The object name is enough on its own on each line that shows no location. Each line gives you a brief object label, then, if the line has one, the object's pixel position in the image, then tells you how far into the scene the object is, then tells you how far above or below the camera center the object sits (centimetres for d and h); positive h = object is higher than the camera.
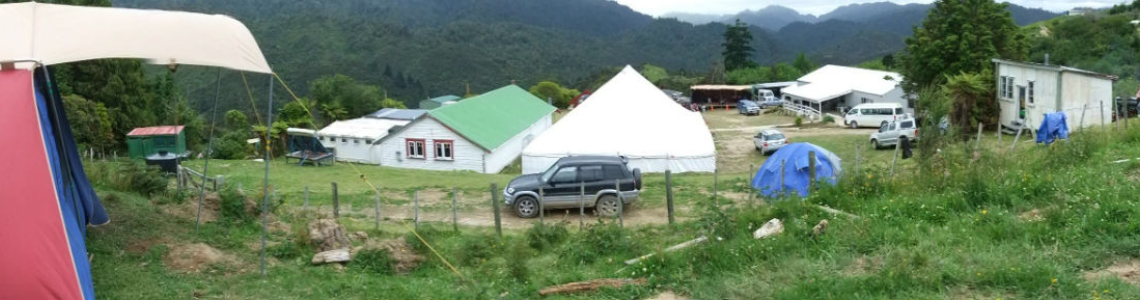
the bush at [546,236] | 1116 -162
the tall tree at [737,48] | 8153 +521
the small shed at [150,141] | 2750 -32
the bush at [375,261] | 977 -161
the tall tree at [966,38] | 3312 +205
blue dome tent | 1630 -131
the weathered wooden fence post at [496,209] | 1264 -141
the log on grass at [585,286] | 838 -171
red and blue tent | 731 +25
